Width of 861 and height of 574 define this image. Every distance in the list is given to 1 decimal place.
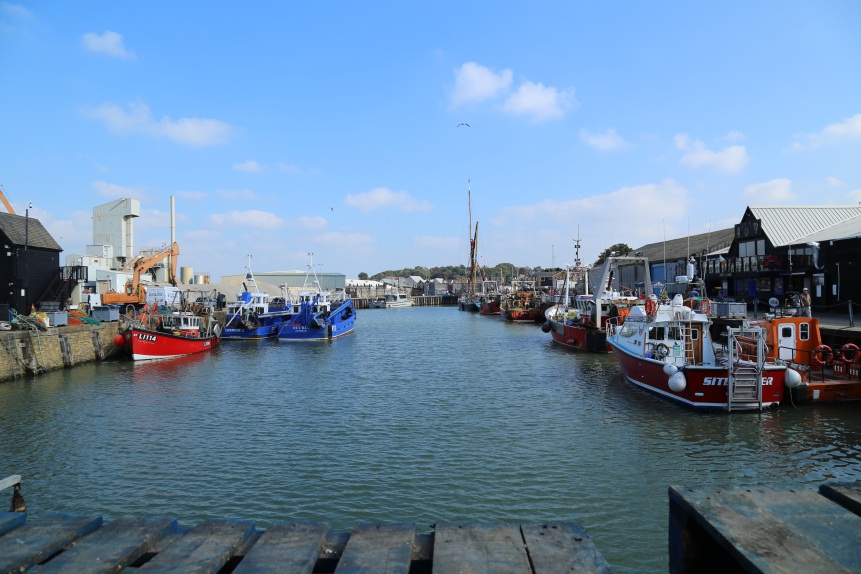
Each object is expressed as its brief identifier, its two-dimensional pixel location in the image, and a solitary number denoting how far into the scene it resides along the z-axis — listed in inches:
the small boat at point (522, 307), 2925.7
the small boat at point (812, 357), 795.4
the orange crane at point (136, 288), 1961.1
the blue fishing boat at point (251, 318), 1962.4
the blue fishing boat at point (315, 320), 1930.4
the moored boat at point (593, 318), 1491.1
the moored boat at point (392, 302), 5267.2
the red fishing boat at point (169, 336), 1395.2
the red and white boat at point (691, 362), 754.8
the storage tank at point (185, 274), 3705.7
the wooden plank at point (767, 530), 113.3
